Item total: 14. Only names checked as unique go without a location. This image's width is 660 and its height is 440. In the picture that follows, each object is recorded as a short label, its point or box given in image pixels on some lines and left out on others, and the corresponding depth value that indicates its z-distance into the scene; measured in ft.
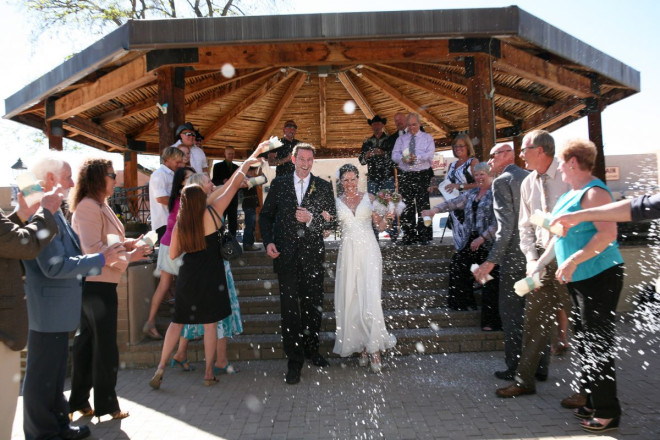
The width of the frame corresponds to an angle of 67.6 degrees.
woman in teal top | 10.83
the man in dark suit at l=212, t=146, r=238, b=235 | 27.43
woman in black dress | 14.35
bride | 16.31
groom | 15.67
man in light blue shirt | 25.49
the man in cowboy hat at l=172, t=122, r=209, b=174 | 22.34
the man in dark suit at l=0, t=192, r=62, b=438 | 8.88
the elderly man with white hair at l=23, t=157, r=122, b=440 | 10.39
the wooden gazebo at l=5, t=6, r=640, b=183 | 20.25
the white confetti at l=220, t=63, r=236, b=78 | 22.58
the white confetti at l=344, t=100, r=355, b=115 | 37.65
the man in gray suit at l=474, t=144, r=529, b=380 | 14.19
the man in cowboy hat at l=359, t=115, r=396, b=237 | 26.50
